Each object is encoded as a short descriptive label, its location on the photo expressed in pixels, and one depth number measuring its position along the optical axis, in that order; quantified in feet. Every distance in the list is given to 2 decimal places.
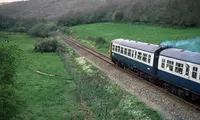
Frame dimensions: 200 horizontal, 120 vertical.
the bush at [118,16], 293.23
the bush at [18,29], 370.82
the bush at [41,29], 314.84
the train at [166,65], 68.11
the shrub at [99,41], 183.21
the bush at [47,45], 194.59
